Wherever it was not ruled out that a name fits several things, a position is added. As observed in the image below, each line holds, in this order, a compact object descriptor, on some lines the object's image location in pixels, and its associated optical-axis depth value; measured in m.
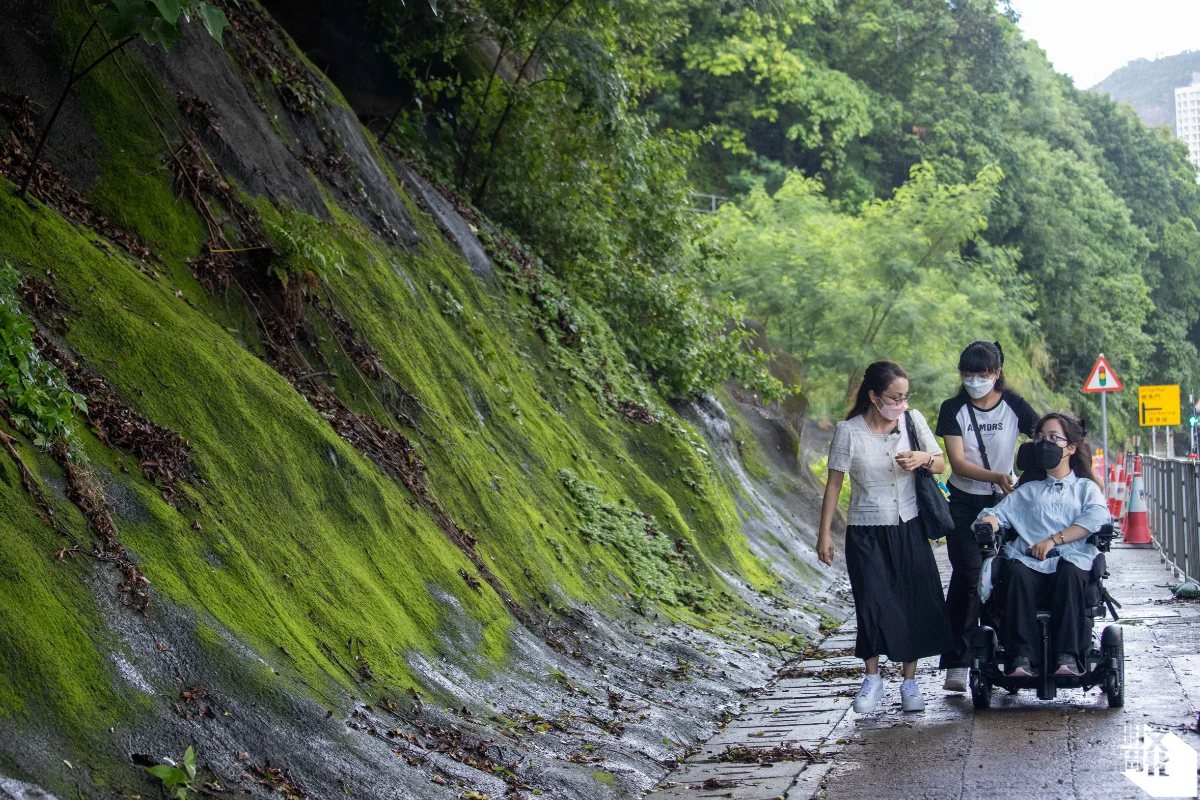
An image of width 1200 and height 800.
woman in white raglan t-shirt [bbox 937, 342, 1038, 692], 7.94
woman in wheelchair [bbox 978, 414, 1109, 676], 7.24
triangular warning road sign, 25.84
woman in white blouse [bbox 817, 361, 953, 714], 7.68
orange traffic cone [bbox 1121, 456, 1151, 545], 19.91
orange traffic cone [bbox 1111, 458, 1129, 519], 23.53
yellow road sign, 33.84
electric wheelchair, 7.20
